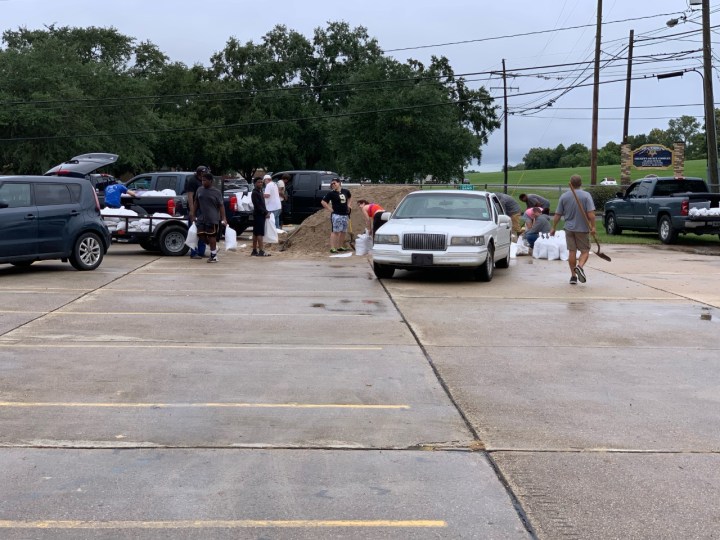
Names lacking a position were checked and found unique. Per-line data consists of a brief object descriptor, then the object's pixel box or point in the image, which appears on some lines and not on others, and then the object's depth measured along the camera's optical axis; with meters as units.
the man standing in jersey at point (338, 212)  19.20
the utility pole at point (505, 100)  60.40
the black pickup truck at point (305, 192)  28.52
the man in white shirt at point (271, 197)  21.61
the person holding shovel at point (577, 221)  14.23
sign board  40.00
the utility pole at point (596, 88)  40.31
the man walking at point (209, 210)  17.36
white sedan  14.27
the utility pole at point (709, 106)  27.88
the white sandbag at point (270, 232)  20.36
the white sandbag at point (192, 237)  18.03
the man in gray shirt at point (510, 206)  21.12
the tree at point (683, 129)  152.25
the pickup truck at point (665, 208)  22.84
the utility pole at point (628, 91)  45.78
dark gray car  14.28
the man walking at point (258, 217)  18.83
